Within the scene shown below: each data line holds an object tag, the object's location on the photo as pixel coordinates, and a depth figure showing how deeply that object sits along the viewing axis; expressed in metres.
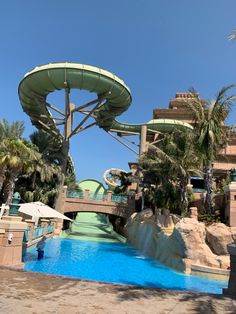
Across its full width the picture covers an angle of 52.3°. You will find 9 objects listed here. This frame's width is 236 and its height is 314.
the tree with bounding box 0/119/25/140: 21.31
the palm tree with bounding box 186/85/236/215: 14.71
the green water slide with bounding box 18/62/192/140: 22.16
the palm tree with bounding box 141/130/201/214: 16.69
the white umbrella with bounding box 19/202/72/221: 12.01
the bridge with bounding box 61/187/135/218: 25.50
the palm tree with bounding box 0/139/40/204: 16.53
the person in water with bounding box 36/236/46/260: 11.72
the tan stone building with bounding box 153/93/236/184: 31.18
